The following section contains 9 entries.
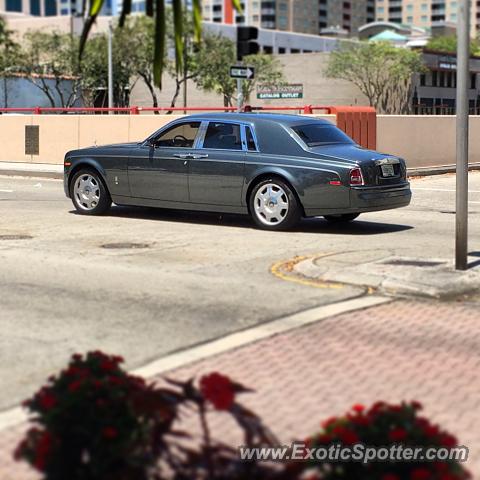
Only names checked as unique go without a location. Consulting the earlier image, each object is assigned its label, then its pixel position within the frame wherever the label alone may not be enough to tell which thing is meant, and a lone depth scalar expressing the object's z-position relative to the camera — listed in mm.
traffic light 24375
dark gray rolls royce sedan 13844
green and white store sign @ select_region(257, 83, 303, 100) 42000
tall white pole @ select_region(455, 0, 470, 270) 9891
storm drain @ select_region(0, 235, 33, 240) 13227
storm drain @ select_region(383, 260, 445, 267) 10539
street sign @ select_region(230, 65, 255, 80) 24078
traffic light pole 24984
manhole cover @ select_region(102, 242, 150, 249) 12383
